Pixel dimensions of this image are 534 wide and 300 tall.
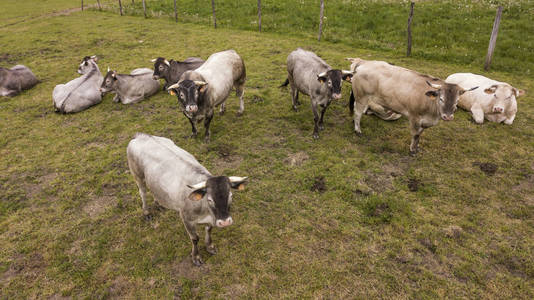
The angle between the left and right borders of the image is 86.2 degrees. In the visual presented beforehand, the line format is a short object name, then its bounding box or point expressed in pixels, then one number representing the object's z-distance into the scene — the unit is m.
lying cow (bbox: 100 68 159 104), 10.63
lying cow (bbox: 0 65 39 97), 11.57
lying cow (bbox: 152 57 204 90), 10.80
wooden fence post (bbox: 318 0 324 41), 17.00
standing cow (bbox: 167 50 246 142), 7.28
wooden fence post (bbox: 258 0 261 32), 19.16
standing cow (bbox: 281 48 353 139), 7.36
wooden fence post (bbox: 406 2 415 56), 14.10
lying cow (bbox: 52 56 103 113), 10.15
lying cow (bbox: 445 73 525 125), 8.48
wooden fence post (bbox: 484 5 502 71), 12.24
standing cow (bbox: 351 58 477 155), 6.46
